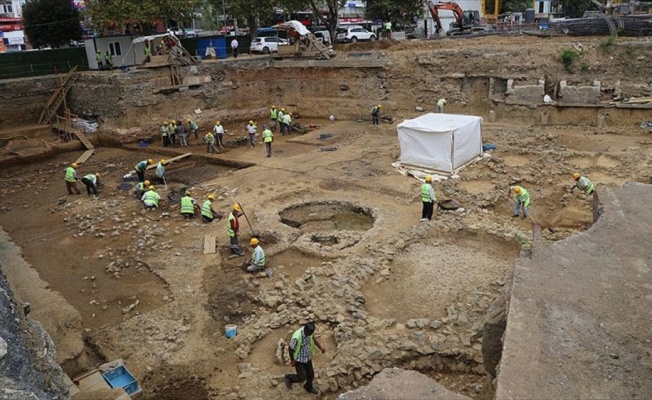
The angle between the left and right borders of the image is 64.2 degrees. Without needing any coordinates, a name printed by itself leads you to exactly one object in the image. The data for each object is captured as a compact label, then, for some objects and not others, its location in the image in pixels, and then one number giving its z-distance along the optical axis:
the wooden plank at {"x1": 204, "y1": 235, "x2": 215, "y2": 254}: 12.59
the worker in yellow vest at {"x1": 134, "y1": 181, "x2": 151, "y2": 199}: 16.47
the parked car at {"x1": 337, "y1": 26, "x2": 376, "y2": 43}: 34.84
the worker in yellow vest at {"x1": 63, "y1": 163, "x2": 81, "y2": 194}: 17.33
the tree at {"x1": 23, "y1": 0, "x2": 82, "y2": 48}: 30.95
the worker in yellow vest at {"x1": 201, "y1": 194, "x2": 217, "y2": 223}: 14.06
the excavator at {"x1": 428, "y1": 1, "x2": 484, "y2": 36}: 32.59
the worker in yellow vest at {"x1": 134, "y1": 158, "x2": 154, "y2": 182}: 17.91
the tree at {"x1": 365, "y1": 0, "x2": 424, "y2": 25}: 33.22
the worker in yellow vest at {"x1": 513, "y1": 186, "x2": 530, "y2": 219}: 13.04
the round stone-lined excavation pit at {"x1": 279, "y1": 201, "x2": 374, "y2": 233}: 14.30
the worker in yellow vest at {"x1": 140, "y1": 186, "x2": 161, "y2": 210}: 15.48
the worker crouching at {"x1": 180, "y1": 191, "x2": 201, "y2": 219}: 14.55
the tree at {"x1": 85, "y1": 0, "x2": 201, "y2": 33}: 26.41
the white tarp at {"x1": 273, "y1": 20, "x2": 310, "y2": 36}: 27.05
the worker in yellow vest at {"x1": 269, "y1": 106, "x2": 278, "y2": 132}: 24.61
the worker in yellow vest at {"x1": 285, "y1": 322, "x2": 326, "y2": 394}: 7.52
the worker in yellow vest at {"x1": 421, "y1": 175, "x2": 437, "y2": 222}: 12.90
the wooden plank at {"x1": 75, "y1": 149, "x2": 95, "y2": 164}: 21.71
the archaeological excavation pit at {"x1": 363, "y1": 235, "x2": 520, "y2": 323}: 9.78
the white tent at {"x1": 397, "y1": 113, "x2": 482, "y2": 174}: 16.20
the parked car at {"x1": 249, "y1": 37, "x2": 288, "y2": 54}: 32.28
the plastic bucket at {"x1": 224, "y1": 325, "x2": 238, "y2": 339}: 9.40
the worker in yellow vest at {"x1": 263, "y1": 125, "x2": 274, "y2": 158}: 19.89
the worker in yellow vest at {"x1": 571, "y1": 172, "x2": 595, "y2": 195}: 13.38
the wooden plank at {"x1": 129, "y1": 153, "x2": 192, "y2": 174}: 19.80
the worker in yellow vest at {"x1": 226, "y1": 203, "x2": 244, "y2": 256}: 12.10
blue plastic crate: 7.93
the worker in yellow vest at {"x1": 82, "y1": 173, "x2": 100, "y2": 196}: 17.33
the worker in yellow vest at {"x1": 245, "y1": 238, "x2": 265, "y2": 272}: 11.36
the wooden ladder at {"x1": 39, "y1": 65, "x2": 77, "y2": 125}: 25.41
